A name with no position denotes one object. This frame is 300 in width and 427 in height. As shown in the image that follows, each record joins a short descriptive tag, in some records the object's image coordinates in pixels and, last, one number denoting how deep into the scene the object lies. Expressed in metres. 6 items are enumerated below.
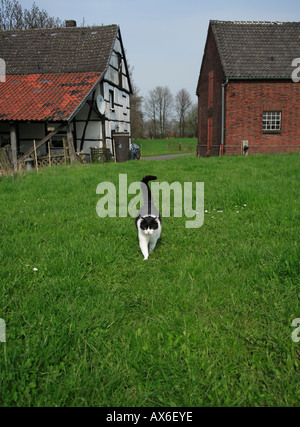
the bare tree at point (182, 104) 71.62
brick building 18.22
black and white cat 3.73
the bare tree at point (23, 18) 29.50
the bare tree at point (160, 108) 67.81
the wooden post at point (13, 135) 15.02
